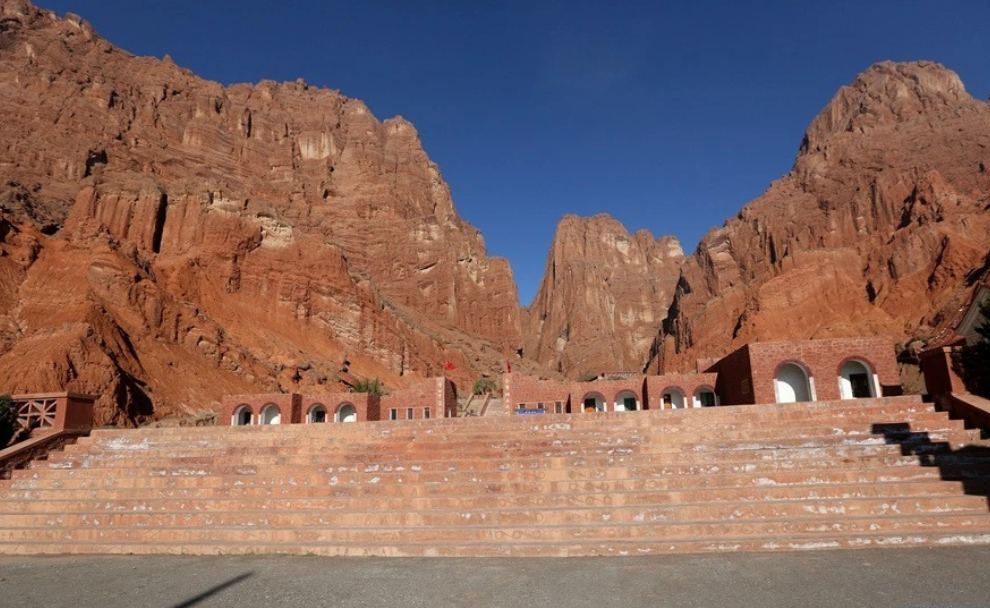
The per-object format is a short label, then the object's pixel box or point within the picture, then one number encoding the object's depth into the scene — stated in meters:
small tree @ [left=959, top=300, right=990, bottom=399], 10.64
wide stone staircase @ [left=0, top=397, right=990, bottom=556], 7.34
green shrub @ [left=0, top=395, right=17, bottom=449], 11.16
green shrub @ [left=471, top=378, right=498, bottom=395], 52.22
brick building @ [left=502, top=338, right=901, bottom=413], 19.86
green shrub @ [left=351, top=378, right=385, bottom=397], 42.26
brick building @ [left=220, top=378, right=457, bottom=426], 28.30
